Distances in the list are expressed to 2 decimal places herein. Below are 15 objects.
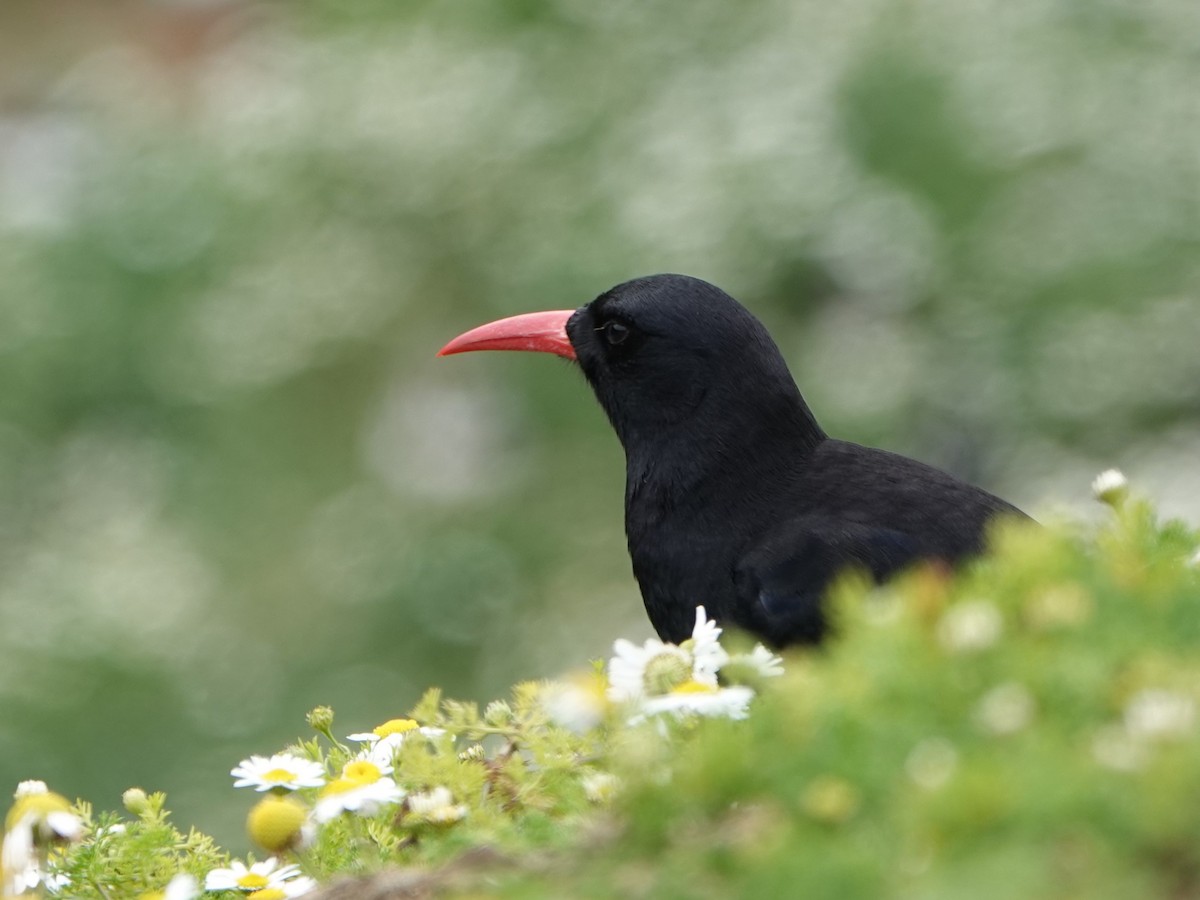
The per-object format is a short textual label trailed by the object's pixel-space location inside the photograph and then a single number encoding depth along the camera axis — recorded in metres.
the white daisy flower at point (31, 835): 6.14
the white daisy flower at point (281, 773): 6.81
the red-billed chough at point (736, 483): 9.40
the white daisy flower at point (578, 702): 6.44
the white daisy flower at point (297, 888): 6.49
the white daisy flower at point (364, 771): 6.66
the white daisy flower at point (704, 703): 5.80
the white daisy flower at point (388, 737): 7.02
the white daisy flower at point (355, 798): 6.40
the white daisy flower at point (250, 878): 6.62
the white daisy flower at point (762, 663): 6.19
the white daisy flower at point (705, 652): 6.40
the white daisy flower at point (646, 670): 6.28
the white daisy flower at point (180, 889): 5.96
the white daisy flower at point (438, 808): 6.41
